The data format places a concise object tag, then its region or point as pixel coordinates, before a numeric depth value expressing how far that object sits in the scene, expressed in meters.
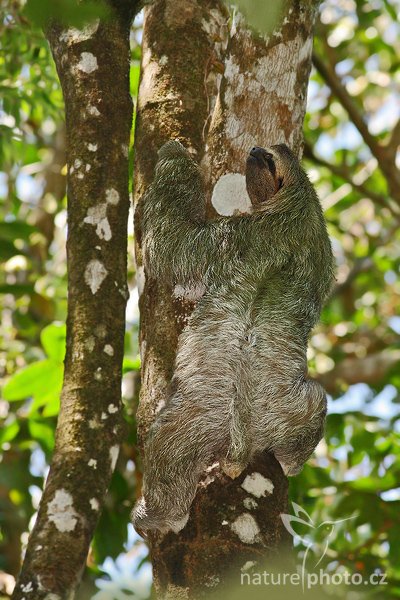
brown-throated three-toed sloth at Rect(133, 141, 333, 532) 8.60
